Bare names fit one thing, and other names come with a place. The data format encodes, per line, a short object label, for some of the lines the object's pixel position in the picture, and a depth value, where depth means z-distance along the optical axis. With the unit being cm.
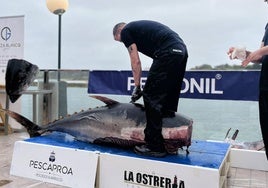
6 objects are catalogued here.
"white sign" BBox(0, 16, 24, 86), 595
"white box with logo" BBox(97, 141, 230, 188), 262
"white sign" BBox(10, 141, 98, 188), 303
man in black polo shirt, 293
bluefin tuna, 299
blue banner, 405
